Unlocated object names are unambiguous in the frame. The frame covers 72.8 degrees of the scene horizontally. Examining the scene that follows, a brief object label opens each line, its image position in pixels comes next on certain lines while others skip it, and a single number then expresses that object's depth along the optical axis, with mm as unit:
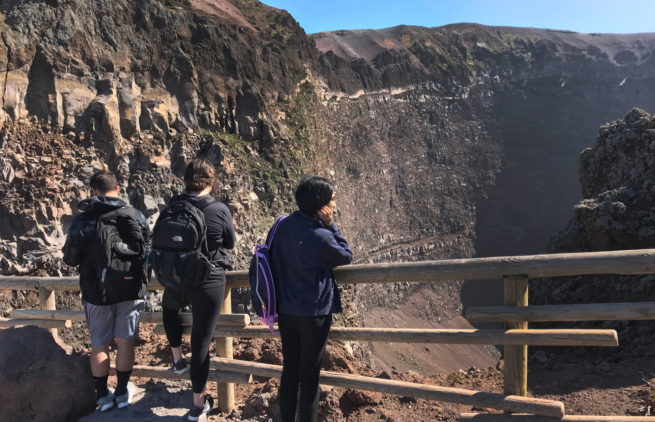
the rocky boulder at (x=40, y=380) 3640
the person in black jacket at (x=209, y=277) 3430
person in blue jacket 2998
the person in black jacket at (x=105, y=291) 3588
